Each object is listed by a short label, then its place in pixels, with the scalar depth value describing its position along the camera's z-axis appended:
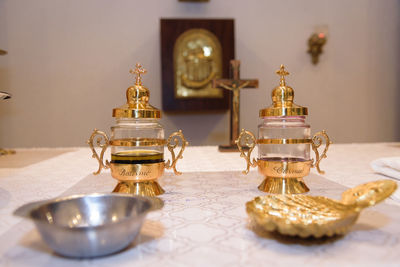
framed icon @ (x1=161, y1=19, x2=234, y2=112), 2.68
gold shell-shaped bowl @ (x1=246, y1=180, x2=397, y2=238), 0.49
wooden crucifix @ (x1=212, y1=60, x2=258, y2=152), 2.02
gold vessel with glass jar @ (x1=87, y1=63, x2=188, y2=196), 0.82
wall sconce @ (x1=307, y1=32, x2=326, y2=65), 2.94
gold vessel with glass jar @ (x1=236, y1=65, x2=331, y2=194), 0.85
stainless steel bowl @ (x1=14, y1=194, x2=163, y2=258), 0.45
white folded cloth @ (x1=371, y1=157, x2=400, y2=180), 1.02
